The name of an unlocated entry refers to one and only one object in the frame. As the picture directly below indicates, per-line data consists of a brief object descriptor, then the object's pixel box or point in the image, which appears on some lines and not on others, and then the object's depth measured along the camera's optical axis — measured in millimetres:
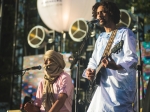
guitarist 3562
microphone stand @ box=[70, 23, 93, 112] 5258
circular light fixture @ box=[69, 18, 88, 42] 8870
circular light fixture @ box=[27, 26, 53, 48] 10291
